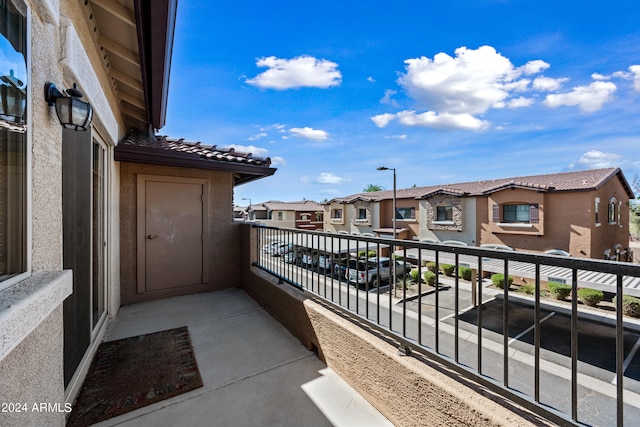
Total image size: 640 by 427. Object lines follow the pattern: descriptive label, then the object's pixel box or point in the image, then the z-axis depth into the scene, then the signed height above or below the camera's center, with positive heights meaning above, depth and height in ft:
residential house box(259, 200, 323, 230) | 105.40 -1.28
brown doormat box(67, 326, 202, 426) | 6.69 -5.05
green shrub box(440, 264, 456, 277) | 26.65 -6.02
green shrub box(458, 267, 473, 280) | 31.23 -8.13
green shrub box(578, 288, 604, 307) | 24.82 -8.36
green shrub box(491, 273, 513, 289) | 29.68 -8.12
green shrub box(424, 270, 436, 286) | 25.43 -6.94
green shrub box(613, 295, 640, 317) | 23.52 -8.86
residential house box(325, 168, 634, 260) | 39.58 -0.41
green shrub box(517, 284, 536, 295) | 28.60 -8.96
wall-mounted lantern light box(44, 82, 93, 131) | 4.84 +2.08
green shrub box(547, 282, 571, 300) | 27.45 -8.62
